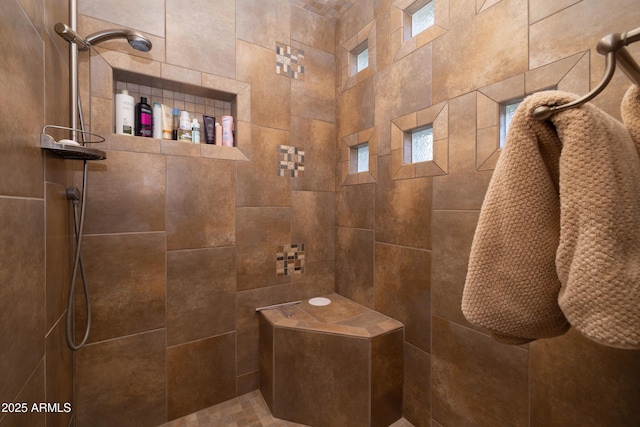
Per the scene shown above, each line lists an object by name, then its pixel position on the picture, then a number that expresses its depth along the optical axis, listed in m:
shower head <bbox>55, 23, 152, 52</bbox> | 1.17
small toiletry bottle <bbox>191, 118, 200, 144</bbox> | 1.53
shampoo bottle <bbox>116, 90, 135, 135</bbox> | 1.35
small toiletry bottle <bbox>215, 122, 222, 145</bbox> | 1.62
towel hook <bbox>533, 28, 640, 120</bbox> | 0.42
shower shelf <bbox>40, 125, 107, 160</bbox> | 0.90
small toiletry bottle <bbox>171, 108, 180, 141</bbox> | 1.52
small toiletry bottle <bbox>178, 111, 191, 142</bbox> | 1.50
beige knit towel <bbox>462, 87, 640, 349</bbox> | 0.41
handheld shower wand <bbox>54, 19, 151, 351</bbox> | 1.10
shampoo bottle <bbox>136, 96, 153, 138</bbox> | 1.40
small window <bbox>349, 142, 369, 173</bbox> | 1.82
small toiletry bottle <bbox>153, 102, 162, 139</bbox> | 1.44
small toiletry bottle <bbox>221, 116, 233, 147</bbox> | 1.61
